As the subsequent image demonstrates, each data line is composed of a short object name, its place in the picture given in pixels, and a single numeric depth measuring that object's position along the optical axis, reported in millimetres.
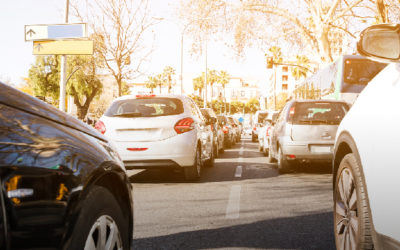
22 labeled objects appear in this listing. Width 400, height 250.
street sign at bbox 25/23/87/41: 12234
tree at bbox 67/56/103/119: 50219
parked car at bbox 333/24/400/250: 2352
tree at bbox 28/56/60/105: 56656
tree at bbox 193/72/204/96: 104281
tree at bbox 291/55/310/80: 72875
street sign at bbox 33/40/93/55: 12539
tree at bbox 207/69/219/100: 99500
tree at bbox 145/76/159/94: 98375
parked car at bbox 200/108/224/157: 11979
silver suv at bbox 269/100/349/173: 9484
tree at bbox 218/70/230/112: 99750
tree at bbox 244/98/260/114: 147125
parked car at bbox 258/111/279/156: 14619
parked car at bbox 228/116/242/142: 23844
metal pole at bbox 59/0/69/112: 15578
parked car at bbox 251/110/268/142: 27319
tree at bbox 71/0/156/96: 21641
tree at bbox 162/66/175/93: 88562
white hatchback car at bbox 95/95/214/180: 7941
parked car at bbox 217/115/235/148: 20016
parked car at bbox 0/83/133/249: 1866
